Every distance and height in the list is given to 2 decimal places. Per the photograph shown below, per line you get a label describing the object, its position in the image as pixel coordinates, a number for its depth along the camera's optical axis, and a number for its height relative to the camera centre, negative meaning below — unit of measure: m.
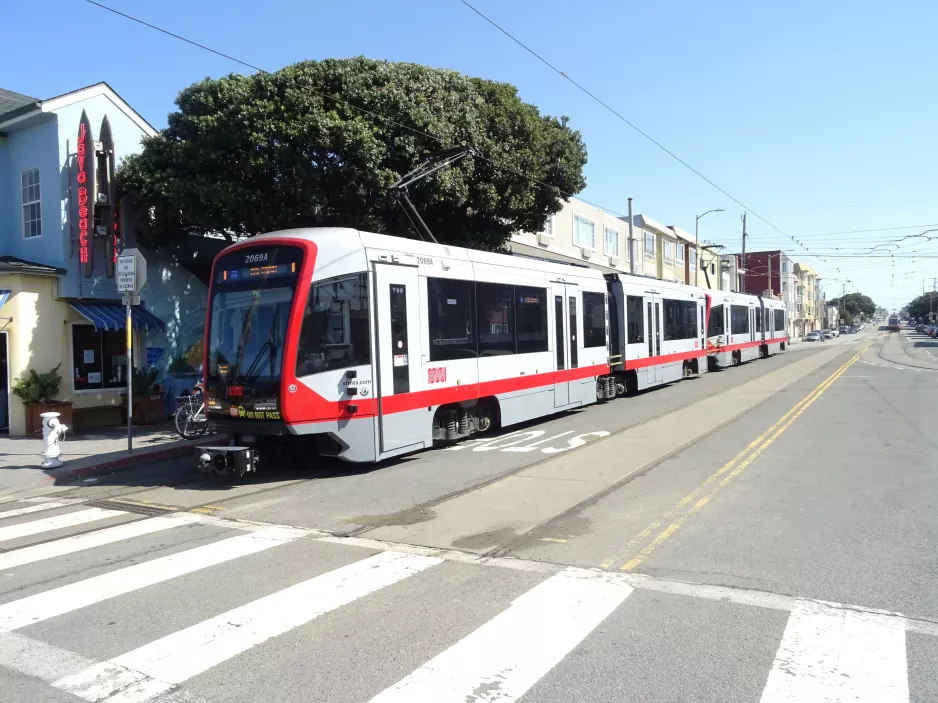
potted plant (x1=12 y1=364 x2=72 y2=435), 14.38 -0.70
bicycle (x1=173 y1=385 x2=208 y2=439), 13.64 -1.24
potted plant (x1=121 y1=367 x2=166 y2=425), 16.12 -0.96
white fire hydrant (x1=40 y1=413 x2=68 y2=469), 11.36 -1.28
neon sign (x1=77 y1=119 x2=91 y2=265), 15.16 +3.56
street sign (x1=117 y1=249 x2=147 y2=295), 12.18 +1.46
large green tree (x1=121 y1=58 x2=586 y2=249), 14.14 +4.14
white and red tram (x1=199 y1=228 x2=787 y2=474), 9.71 +0.06
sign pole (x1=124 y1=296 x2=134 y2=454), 12.21 -0.86
